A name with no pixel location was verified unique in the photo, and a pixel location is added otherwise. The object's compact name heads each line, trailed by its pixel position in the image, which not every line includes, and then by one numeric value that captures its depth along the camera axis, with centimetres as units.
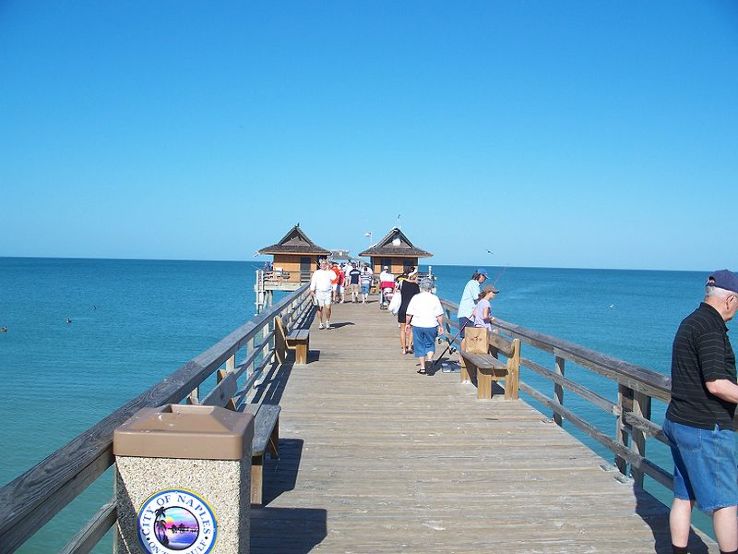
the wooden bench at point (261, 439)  442
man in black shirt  332
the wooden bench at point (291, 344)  1082
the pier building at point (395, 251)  4059
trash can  286
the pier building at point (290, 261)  4003
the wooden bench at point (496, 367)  812
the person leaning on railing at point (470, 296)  1071
